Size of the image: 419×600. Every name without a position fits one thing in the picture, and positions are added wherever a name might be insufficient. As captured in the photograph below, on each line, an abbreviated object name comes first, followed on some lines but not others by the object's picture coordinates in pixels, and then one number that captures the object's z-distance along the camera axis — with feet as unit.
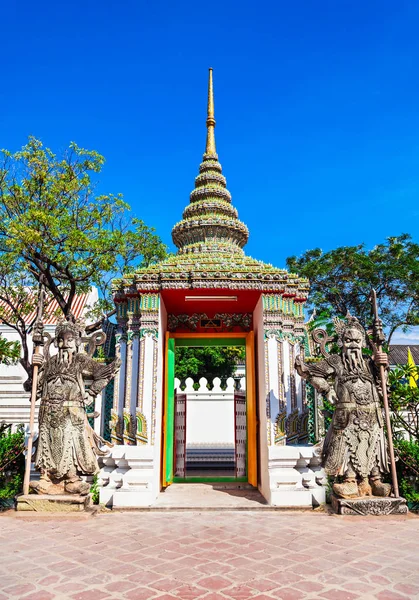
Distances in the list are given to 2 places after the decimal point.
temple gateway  26.43
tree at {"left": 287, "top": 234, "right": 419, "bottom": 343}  69.97
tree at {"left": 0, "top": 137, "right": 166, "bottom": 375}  39.40
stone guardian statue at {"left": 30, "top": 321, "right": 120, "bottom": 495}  24.14
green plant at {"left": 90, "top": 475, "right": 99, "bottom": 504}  25.88
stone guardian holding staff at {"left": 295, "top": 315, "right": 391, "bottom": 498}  23.81
